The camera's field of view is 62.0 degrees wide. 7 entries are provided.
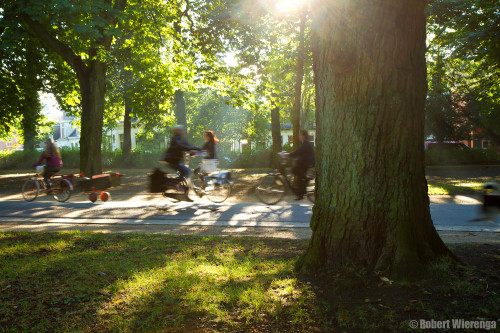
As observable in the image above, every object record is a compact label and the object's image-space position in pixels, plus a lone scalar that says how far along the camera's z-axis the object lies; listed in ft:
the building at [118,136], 210.18
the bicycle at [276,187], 37.11
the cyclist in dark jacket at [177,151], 33.83
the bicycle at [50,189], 42.34
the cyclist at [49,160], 42.27
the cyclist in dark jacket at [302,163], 36.35
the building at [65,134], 253.85
